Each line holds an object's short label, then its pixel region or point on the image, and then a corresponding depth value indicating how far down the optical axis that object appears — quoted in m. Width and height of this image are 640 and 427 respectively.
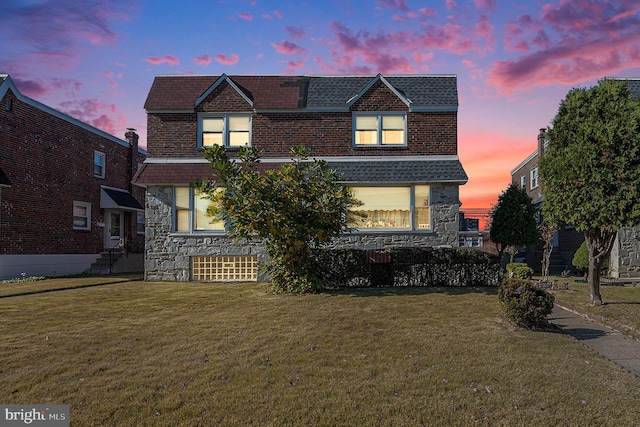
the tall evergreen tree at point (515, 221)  19.81
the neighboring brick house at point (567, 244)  18.36
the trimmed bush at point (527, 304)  8.34
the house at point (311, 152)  16.95
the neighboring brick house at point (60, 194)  18.84
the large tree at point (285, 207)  11.82
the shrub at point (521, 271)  16.45
